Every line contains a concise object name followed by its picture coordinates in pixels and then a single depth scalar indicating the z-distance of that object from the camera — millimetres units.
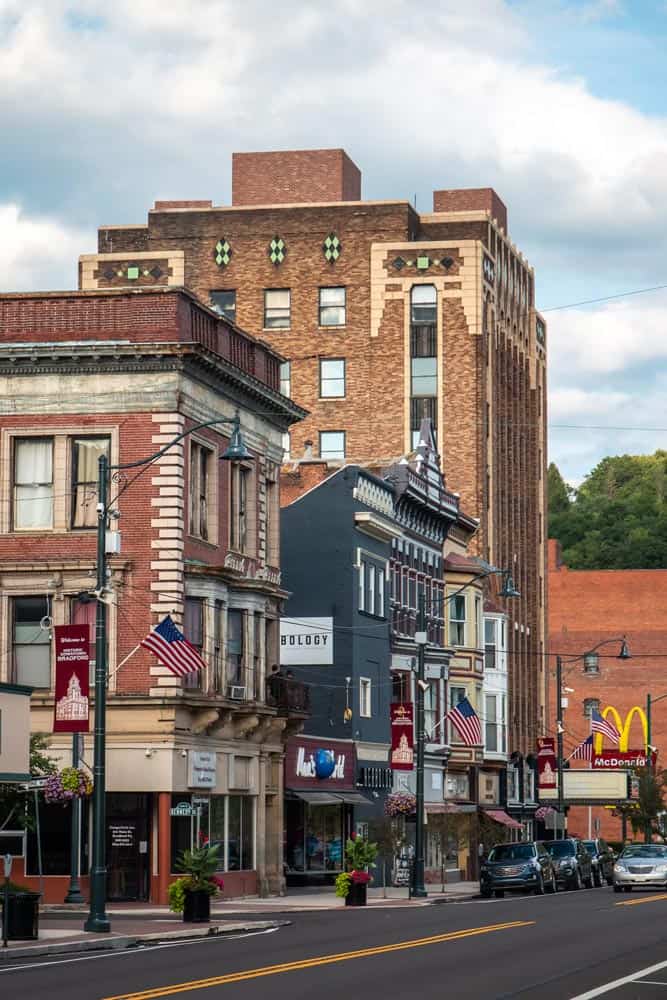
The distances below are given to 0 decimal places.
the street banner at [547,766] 89875
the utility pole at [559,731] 83700
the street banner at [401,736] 64812
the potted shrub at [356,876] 49906
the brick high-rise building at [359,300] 95812
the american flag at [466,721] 63875
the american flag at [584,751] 87188
